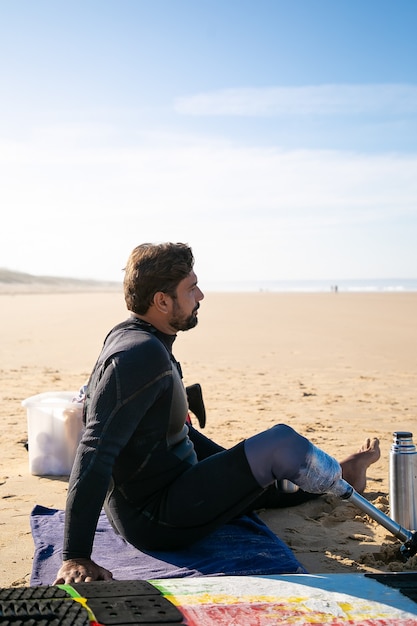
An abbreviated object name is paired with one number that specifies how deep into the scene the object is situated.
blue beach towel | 3.40
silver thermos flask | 4.29
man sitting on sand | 3.07
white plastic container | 5.30
